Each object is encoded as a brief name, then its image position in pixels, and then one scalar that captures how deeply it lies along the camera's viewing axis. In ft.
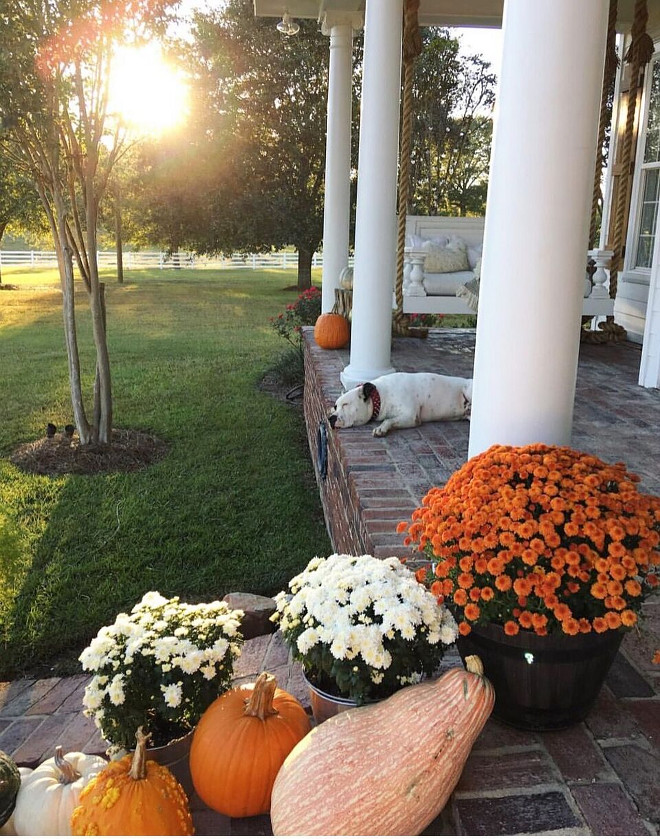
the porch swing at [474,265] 18.40
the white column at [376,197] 14.70
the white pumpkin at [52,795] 6.04
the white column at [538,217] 6.68
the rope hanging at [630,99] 18.72
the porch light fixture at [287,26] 23.62
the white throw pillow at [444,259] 23.07
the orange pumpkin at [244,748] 5.79
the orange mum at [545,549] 5.48
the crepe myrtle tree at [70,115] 16.65
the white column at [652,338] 16.58
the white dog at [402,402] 13.66
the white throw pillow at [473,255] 23.77
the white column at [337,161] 23.30
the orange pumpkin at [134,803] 5.38
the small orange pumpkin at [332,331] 21.49
